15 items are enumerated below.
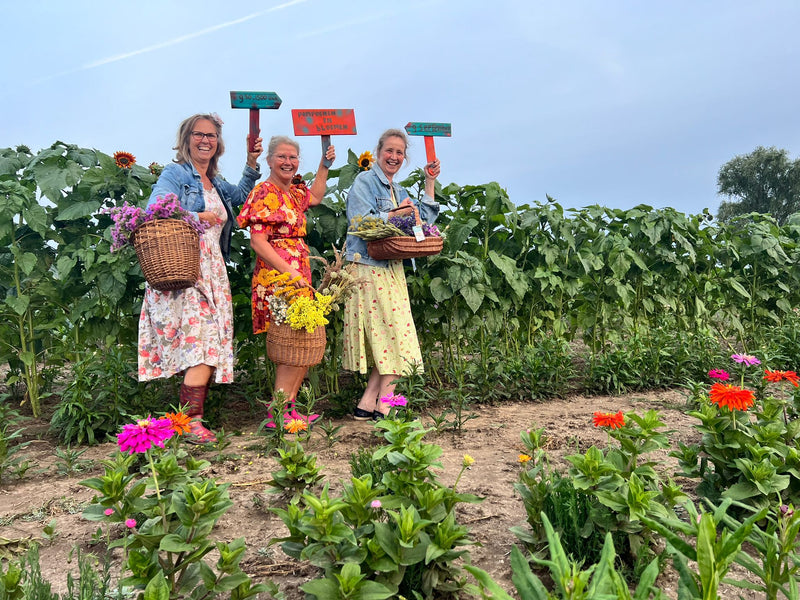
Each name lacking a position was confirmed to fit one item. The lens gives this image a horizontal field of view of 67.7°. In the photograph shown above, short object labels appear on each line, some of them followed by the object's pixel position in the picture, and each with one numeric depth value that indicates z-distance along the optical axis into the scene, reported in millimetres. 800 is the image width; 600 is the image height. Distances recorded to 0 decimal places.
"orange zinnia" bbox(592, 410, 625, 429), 2113
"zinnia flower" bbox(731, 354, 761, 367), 2738
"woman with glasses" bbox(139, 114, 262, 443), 3254
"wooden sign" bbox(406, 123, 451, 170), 3822
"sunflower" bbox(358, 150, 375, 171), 3986
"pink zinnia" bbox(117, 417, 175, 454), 1840
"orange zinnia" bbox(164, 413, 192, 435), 2139
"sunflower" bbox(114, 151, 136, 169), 3760
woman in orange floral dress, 3307
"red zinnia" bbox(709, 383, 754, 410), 2104
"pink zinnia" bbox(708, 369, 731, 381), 2570
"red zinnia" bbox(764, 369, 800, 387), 2532
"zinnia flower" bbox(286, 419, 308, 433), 2459
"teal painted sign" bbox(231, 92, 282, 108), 3432
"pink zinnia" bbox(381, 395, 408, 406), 2863
